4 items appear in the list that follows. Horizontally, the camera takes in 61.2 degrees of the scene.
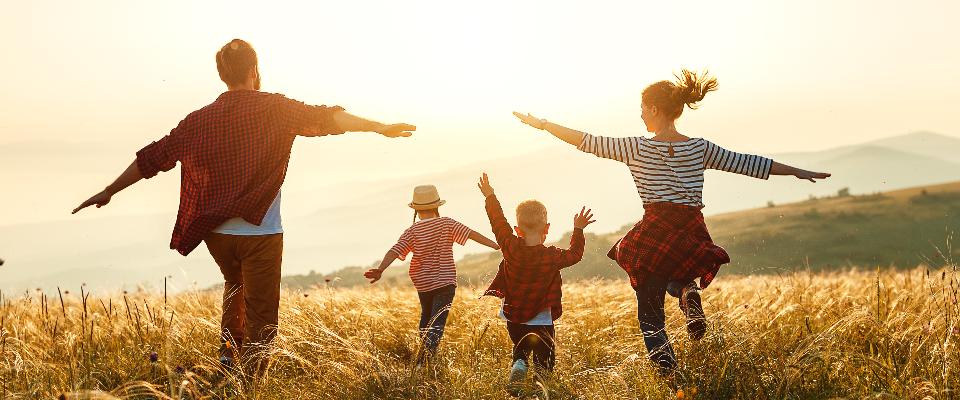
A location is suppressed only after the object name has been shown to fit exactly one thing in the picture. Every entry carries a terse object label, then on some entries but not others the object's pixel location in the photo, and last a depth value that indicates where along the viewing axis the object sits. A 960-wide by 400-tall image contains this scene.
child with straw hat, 6.85
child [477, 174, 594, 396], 5.94
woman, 5.40
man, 5.42
